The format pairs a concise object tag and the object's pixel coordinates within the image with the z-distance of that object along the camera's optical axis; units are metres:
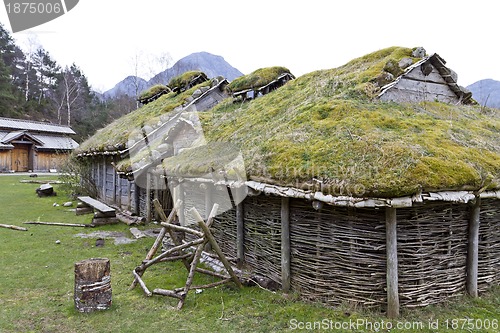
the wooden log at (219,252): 5.79
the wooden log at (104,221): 12.20
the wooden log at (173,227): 6.11
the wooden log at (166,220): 6.79
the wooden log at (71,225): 12.00
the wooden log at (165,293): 5.97
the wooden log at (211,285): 6.14
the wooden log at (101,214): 12.36
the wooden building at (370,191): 5.00
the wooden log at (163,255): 6.04
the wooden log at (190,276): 5.75
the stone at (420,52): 8.17
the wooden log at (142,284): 6.19
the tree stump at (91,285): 5.55
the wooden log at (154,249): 6.55
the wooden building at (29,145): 31.97
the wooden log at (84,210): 14.17
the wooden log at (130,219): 12.36
